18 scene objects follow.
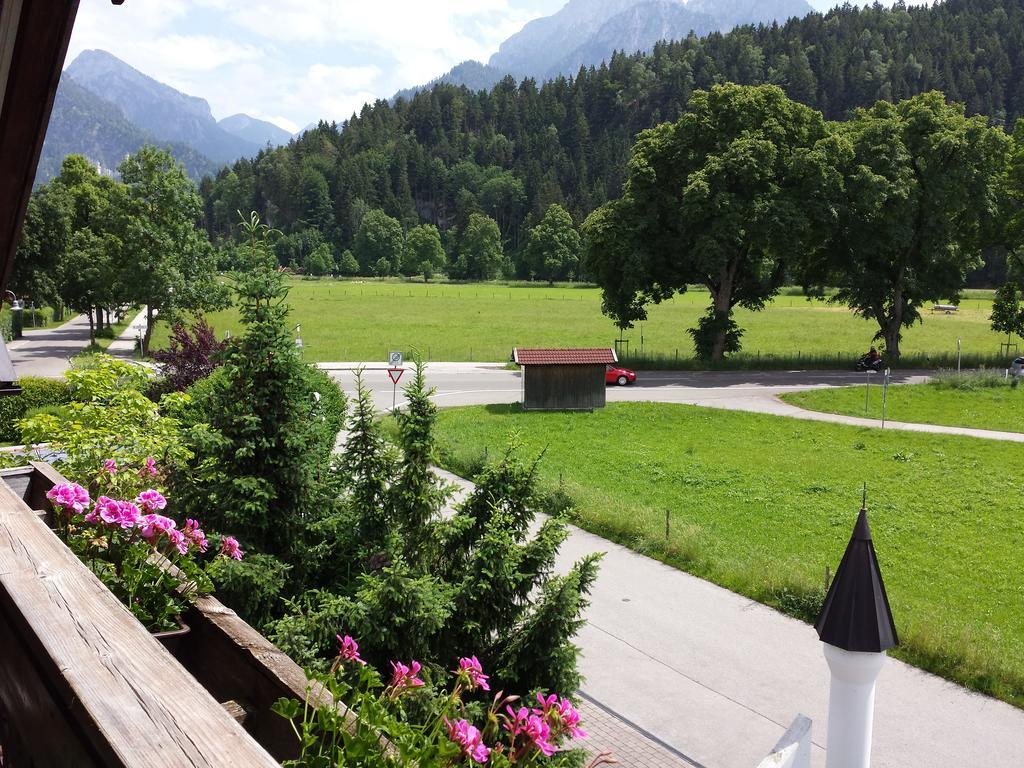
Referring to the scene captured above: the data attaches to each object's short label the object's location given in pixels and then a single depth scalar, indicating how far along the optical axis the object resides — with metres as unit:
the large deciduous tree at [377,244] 145.00
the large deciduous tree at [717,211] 41.09
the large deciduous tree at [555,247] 130.62
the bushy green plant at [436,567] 5.95
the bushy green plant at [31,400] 22.02
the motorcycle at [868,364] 44.56
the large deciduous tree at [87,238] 42.94
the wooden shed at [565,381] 31.77
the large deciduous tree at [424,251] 138.50
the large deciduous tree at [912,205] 43.03
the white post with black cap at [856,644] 4.00
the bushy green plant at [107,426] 7.00
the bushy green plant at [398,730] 1.75
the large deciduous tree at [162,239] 41.69
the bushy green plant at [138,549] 2.88
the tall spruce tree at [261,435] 6.23
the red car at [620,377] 39.34
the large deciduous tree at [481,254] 138.25
